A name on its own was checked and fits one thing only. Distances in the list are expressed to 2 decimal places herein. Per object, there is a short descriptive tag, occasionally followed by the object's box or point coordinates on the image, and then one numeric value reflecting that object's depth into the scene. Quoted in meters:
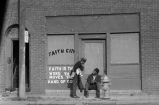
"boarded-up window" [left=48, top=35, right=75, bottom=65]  17.42
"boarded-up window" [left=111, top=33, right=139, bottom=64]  17.03
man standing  16.73
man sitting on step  16.81
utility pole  16.50
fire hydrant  16.30
